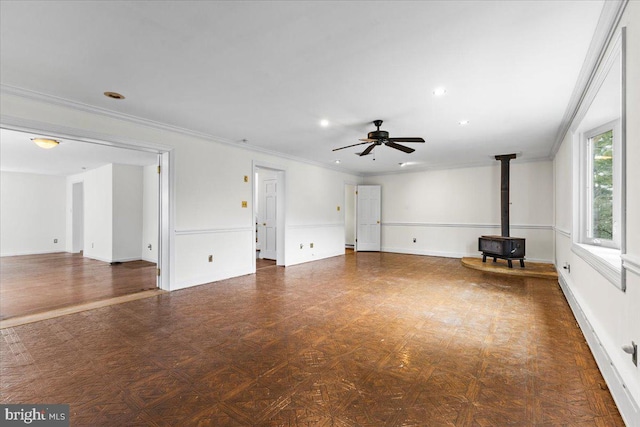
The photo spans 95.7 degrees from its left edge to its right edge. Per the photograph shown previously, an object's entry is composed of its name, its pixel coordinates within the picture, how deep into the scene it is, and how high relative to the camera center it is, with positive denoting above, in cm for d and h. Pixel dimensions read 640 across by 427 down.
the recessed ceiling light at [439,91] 310 +134
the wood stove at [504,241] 582 -56
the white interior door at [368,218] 916 -13
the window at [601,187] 303 +32
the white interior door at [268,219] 750 -14
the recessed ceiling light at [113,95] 319 +133
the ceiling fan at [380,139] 408 +107
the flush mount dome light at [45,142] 482 +119
